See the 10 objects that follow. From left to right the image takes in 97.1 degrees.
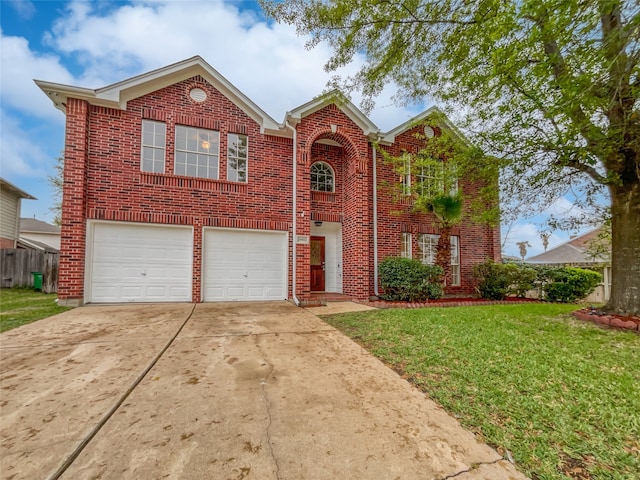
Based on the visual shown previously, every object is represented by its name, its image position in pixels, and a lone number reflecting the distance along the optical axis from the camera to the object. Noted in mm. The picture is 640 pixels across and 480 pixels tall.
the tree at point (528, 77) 3676
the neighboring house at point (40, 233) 21766
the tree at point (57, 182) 15125
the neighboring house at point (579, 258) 11219
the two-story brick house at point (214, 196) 7664
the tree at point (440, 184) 6906
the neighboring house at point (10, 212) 14422
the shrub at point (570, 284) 9703
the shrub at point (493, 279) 9797
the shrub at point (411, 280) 8492
